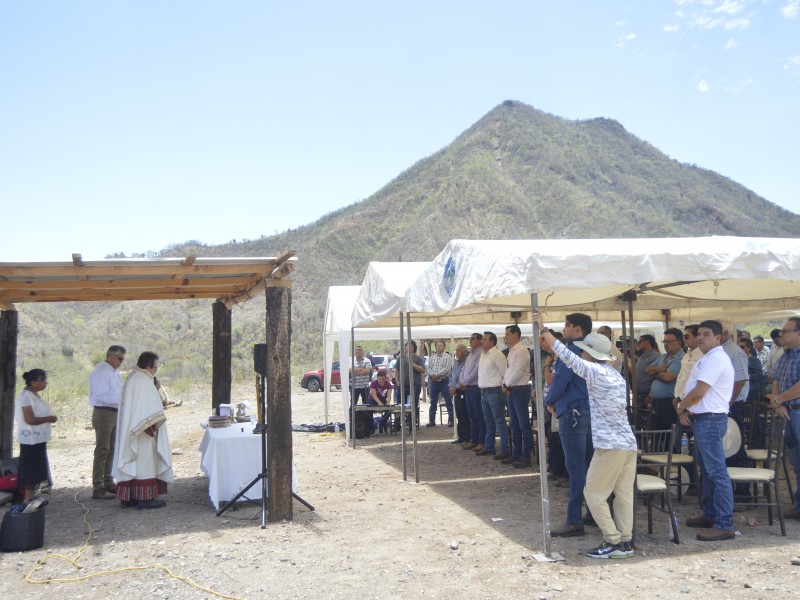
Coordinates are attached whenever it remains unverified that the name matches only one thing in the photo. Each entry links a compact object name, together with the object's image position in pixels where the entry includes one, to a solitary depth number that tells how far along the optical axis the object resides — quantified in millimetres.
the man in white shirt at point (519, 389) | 8938
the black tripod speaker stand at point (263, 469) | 6560
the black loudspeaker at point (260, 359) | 6570
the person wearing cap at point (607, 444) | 4824
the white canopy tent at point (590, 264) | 5145
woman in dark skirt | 7293
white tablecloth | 7066
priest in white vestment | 7023
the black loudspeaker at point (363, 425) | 13008
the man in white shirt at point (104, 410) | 7781
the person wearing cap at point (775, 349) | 8519
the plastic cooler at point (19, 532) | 5809
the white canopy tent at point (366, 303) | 9031
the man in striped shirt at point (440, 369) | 13805
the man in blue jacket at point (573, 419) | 5453
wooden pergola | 6551
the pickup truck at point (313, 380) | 25609
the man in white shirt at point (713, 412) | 5238
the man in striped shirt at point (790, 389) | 5723
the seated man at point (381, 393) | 13703
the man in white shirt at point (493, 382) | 9609
